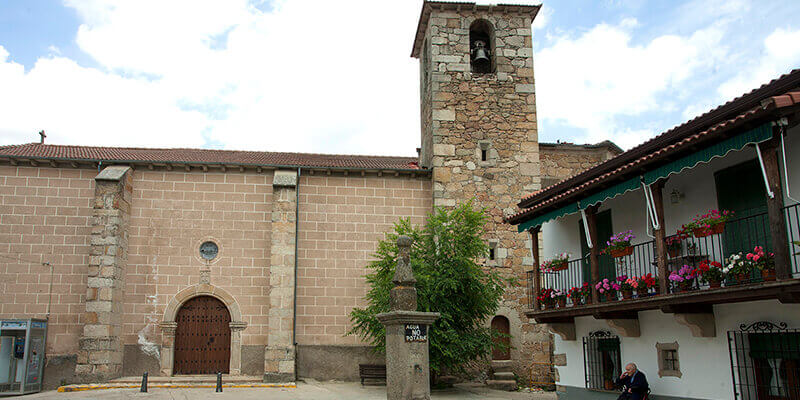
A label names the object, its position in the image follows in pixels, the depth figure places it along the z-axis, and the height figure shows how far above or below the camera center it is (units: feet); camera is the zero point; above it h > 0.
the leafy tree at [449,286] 48.42 +3.29
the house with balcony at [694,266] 25.52 +2.87
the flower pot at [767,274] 24.84 +1.99
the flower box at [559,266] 40.65 +3.92
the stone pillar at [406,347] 27.37 -0.75
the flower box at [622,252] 33.94 +4.00
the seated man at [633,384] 32.19 -2.81
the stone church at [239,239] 55.52 +8.36
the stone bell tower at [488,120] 61.05 +20.72
